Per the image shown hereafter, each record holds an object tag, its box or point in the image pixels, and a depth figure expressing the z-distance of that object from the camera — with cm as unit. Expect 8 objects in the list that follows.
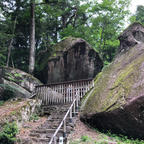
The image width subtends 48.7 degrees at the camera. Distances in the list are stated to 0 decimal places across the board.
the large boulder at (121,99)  641
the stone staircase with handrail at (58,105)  689
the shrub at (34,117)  933
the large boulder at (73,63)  1509
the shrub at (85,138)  620
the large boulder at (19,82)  1231
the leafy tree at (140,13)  2401
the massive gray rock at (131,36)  1160
